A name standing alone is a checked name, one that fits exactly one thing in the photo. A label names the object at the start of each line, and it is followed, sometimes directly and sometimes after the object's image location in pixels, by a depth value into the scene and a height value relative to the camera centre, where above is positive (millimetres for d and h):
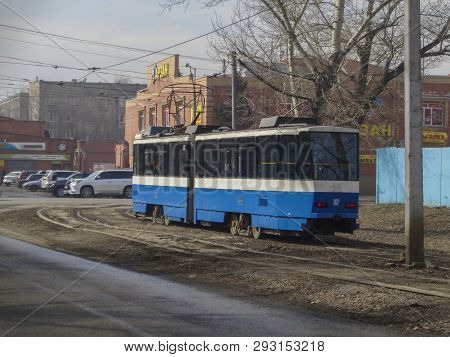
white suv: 41969 -886
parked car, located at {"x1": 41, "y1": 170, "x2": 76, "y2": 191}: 50375 -471
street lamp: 47050 +7057
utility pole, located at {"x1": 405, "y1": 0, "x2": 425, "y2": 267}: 12500 +597
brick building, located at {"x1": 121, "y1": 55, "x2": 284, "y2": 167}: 50322 +5711
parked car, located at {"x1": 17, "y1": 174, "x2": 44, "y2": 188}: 58269 -540
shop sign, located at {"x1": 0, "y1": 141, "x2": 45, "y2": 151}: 81238 +2988
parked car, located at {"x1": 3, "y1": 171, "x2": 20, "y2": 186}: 65750 -797
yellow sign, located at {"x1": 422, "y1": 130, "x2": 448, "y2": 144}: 48688 +2390
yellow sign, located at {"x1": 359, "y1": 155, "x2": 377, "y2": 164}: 49188 +822
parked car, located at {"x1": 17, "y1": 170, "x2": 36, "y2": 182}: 64262 -401
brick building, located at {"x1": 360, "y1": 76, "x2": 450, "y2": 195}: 48781 +3288
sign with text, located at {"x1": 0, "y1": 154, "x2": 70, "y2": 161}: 81750 +1672
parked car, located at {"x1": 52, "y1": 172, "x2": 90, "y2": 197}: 46375 -982
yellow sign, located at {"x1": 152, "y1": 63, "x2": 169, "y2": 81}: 57812 +8650
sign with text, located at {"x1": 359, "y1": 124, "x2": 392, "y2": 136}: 41006 +2539
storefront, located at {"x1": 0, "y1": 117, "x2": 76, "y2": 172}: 81875 +2648
